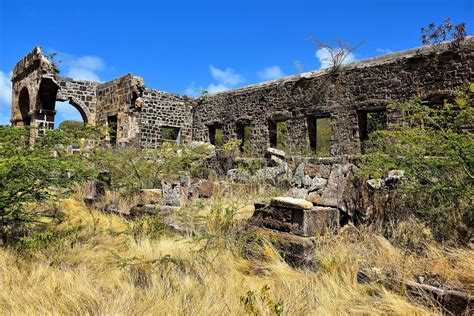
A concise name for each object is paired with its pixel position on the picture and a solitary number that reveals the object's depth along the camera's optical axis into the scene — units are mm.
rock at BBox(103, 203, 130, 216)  6851
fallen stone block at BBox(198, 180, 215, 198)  7694
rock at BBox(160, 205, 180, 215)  6093
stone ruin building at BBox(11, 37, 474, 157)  10578
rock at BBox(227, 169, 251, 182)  8380
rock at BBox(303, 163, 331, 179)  6263
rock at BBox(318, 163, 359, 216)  5078
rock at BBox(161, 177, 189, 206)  6551
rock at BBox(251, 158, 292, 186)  8039
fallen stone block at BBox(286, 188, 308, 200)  5680
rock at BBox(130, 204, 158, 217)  6270
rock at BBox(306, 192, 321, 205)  5195
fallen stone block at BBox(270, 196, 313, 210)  4546
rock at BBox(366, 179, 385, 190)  5621
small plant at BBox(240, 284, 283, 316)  2904
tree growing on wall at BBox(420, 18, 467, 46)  9859
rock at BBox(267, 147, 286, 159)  10445
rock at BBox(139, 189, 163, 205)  6837
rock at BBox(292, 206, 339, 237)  4539
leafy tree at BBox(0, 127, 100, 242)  4465
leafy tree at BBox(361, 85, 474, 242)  4348
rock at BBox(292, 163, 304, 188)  6246
